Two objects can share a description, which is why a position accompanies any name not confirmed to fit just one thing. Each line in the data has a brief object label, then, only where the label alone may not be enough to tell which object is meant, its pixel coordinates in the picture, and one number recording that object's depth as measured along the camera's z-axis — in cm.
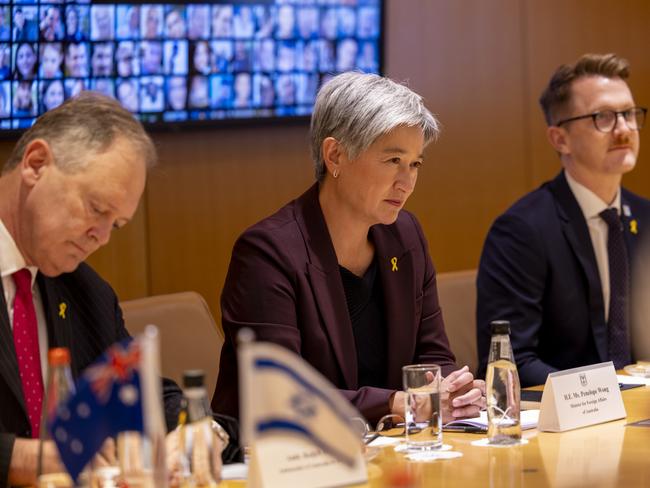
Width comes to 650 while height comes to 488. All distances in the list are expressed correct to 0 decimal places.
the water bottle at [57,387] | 269
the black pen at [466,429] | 408
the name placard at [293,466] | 298
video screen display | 609
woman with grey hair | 471
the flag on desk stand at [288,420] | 259
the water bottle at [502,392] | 387
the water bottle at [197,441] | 296
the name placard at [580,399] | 405
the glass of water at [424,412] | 377
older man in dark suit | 369
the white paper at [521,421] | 413
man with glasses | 608
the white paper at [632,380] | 503
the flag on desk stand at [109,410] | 256
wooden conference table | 336
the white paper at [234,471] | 346
